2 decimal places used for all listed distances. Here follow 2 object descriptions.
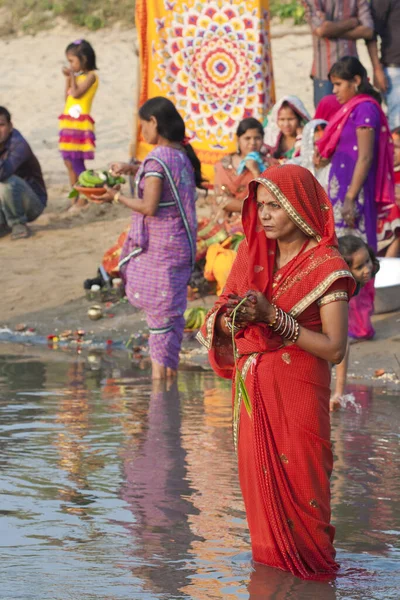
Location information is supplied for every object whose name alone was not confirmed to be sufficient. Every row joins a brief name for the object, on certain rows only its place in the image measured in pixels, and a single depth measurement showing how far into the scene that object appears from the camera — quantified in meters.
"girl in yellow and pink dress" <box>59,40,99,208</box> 14.59
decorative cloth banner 13.40
